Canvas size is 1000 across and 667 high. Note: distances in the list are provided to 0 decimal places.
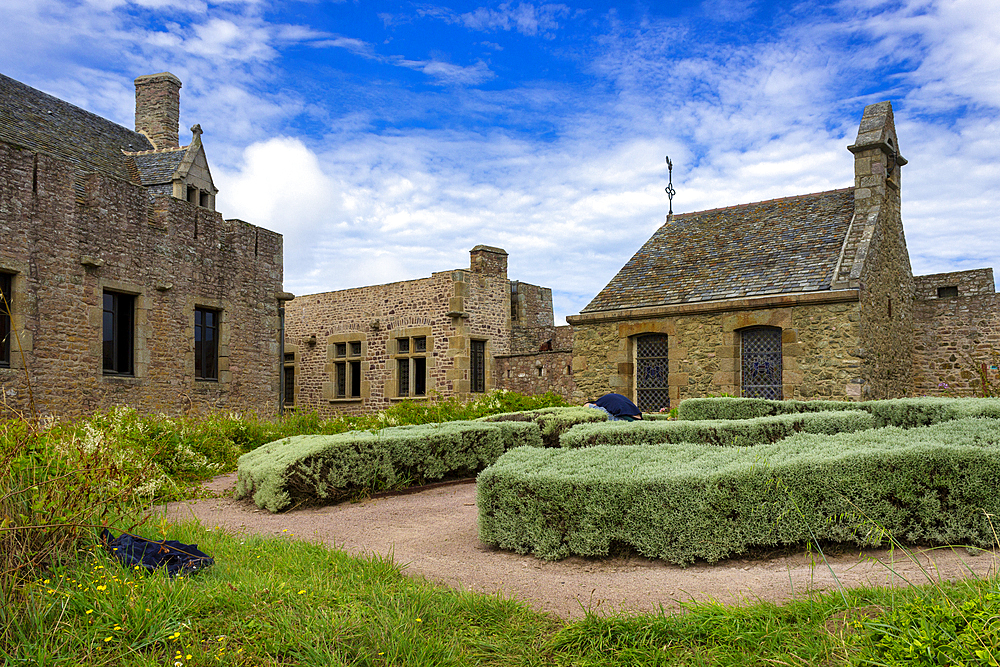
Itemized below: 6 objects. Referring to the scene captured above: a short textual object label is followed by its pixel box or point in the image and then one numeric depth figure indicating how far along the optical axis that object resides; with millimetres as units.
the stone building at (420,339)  22203
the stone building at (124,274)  13039
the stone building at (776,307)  14977
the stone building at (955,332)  17250
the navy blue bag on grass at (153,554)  4613
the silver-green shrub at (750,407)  11727
